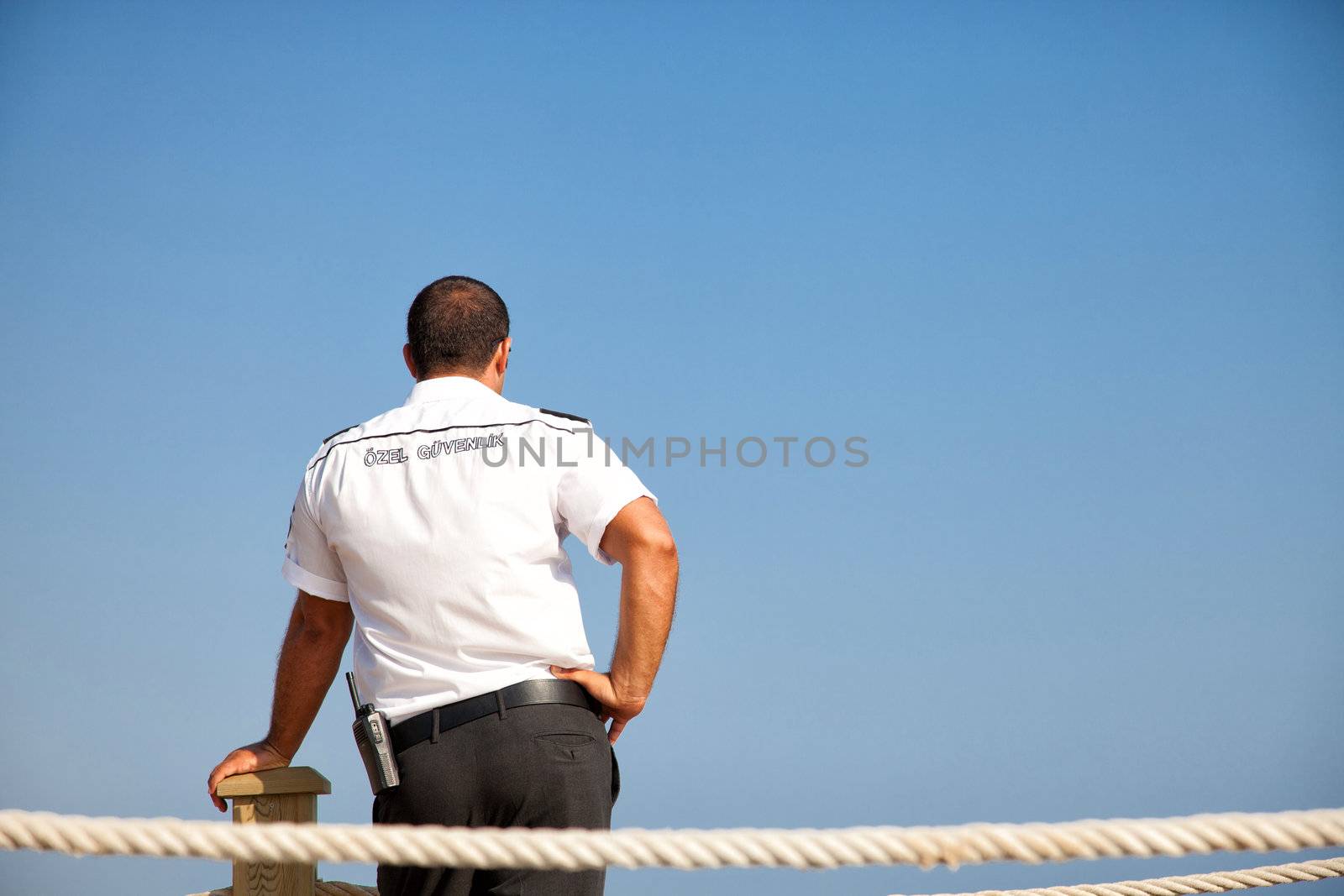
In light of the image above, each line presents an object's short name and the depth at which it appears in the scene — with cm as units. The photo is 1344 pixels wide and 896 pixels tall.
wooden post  447
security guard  439
